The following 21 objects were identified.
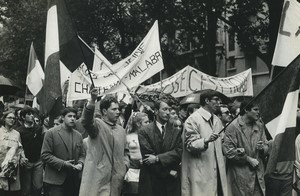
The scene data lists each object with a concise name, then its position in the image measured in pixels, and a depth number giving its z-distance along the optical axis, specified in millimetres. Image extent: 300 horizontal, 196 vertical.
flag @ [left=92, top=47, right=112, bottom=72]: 15523
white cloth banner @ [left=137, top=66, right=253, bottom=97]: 17594
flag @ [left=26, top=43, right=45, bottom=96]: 15617
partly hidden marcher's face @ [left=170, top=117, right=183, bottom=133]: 7972
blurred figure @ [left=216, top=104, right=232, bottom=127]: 10719
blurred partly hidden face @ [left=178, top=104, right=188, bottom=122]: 12199
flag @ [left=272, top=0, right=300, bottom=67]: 7074
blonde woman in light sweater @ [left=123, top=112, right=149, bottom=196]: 8656
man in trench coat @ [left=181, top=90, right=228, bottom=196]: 7906
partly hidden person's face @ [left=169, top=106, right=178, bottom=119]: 8008
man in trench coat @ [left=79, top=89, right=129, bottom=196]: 7871
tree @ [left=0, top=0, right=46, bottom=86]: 32688
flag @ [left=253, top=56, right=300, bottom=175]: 6512
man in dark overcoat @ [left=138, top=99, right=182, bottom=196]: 7754
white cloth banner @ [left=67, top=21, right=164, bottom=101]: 13594
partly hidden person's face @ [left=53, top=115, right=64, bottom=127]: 10344
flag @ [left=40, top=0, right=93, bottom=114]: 8258
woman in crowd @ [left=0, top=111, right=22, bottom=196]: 8992
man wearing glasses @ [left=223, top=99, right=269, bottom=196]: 8180
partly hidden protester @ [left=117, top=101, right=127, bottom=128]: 11812
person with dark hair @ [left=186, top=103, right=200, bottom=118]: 11289
